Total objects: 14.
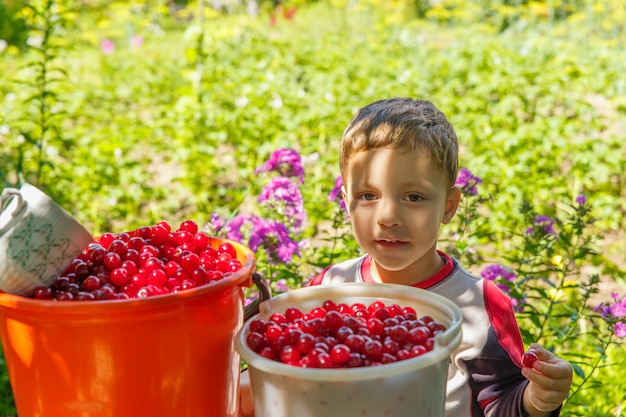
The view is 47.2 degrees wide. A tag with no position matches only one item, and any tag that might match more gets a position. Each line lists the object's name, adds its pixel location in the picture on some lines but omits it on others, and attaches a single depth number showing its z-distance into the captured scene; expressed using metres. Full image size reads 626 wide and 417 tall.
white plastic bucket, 1.14
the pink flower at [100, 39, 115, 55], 8.71
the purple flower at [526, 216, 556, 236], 2.37
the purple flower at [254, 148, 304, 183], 2.56
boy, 1.57
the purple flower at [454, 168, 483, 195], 2.42
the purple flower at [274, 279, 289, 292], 2.50
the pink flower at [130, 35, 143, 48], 8.87
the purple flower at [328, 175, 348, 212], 2.41
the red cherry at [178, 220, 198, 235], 1.65
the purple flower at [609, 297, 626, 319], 2.03
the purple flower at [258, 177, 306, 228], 2.44
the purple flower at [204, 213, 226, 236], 2.41
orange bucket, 1.29
